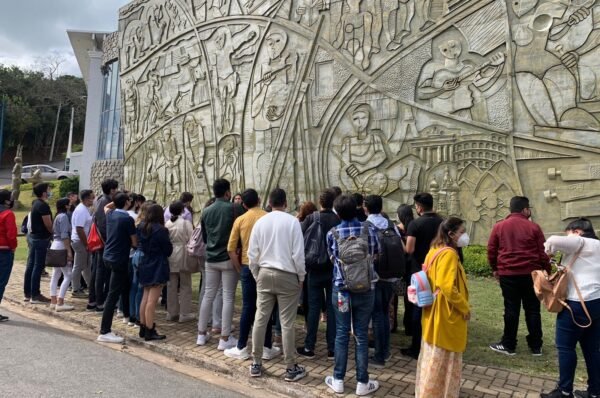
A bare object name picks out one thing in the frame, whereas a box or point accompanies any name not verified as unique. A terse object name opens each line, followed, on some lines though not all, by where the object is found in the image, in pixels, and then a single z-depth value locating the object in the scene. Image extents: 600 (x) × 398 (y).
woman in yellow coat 3.29
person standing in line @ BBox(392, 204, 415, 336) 5.39
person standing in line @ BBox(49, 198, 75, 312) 6.55
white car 31.58
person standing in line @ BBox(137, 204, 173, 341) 5.20
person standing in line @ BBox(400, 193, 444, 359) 4.64
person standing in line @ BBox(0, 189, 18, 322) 5.97
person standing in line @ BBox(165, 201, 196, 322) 5.91
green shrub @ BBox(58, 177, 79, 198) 25.08
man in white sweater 4.09
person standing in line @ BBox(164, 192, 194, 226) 6.76
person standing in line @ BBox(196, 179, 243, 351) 4.93
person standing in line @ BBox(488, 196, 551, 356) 4.75
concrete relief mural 8.56
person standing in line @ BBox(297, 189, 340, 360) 4.52
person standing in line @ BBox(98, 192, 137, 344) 5.35
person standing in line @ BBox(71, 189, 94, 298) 6.88
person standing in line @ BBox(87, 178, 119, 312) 6.35
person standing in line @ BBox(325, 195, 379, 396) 3.75
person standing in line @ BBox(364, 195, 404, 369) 4.45
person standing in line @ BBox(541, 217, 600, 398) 3.48
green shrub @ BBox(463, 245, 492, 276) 8.66
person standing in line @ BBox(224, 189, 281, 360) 4.64
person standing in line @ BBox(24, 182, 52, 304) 6.84
